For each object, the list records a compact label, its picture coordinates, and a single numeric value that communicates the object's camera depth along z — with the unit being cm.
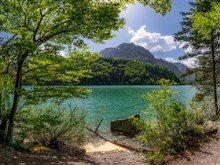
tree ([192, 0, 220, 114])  757
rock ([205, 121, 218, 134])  678
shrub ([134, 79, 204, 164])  643
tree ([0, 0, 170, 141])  578
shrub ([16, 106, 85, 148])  700
